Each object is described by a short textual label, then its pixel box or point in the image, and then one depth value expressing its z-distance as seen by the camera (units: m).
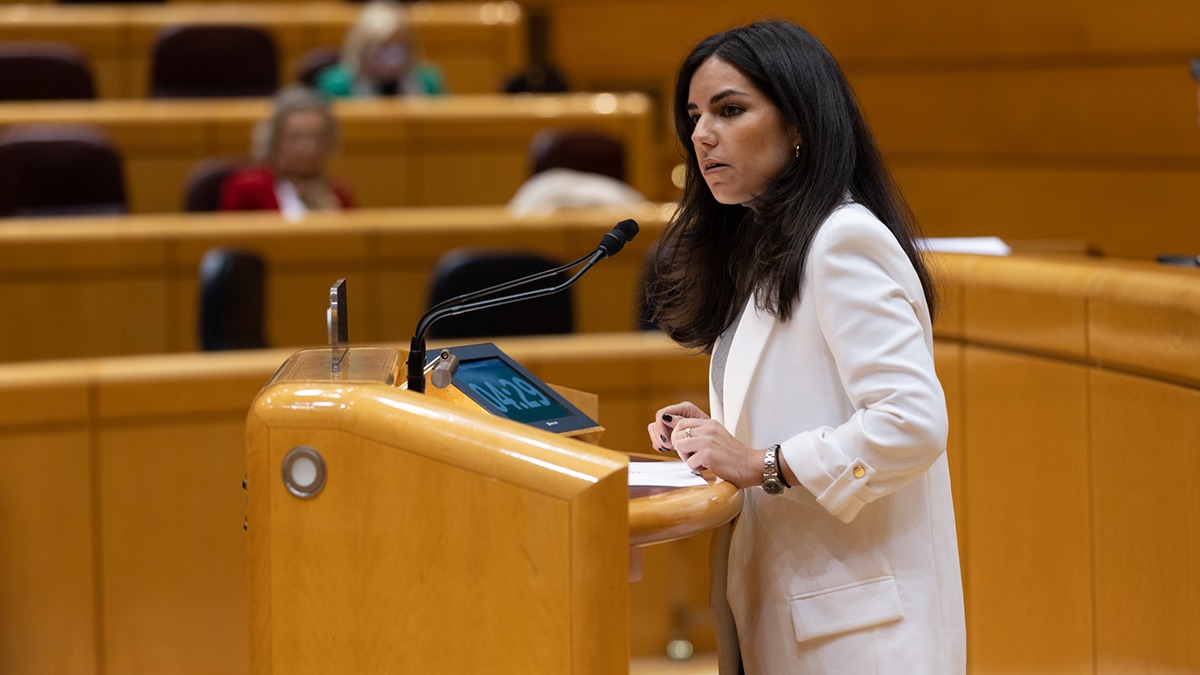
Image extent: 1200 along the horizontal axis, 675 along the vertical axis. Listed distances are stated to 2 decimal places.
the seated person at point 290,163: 9.86
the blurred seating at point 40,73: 12.26
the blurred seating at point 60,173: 10.29
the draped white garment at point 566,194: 10.00
